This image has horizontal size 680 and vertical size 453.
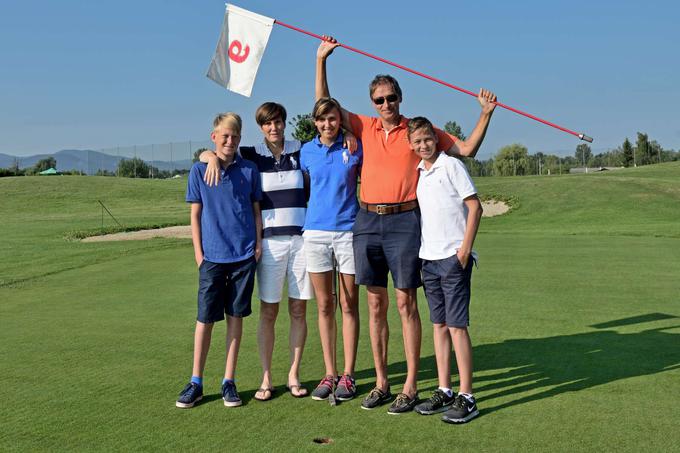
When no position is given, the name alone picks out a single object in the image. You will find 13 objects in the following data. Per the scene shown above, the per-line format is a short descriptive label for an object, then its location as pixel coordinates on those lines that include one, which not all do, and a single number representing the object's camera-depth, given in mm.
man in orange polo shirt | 4660
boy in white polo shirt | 4465
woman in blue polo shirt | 4805
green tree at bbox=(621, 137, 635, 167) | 72656
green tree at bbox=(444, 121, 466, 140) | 94925
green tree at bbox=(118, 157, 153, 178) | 69500
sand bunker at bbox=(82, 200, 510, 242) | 19028
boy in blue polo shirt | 4816
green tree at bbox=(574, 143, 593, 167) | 87750
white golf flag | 5844
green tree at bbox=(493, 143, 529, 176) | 77625
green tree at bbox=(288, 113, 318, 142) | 45078
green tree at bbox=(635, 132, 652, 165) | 74688
